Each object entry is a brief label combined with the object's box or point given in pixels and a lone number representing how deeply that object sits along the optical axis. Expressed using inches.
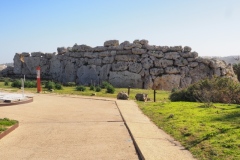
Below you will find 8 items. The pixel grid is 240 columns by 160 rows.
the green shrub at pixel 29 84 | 964.0
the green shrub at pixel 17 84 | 947.6
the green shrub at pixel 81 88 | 900.1
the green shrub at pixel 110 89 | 876.6
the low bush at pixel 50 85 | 922.4
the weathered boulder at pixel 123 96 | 689.6
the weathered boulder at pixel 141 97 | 676.1
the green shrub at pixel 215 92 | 598.9
